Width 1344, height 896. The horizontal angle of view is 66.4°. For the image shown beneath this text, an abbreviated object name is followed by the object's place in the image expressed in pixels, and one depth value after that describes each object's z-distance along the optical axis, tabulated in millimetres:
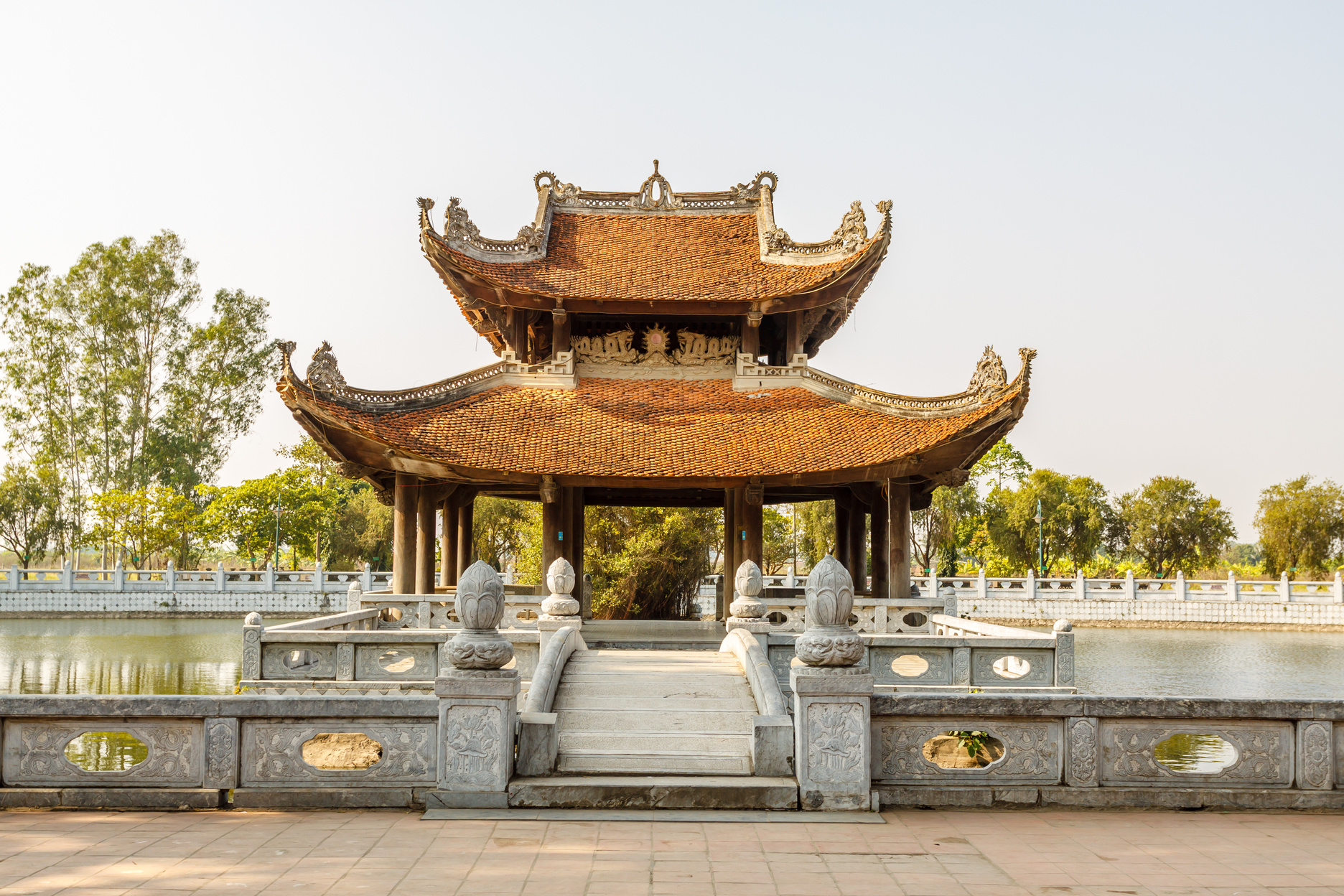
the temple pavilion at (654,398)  17328
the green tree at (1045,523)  54156
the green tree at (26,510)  52594
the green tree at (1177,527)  55906
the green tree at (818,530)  50656
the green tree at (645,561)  27156
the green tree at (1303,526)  51000
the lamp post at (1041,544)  52156
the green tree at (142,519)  48562
